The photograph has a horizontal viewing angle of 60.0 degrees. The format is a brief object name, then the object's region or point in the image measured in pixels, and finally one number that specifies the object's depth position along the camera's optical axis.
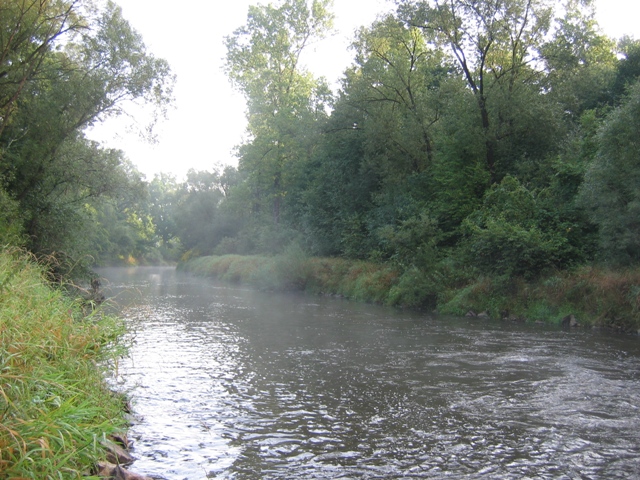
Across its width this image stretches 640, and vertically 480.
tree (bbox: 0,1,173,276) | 21.86
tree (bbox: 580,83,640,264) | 18.34
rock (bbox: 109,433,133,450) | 7.12
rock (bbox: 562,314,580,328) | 19.33
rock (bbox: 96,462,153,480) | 5.52
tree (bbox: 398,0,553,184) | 27.52
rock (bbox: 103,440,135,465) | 6.35
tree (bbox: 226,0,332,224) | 47.16
